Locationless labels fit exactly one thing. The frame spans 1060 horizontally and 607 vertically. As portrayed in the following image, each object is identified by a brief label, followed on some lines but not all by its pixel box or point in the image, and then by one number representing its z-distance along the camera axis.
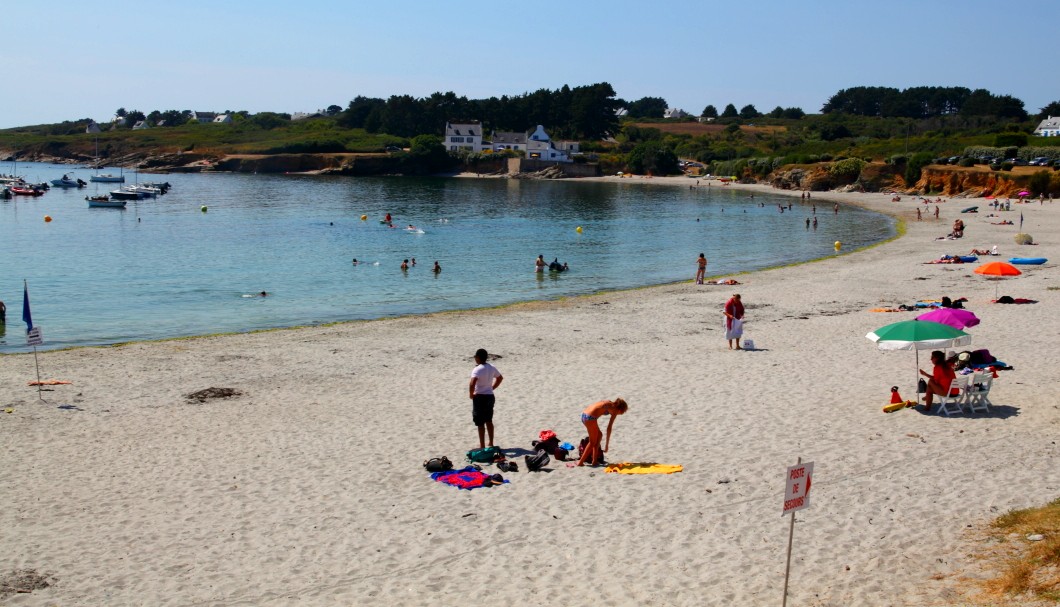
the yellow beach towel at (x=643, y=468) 12.77
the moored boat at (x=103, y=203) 81.25
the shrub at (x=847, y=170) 106.25
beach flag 18.40
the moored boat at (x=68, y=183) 109.25
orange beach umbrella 25.66
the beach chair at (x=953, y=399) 14.90
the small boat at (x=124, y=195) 85.12
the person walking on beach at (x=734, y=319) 21.36
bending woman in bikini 12.96
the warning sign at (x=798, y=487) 8.17
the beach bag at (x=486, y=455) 13.31
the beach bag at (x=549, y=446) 13.55
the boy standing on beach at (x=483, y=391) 13.52
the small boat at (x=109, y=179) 116.00
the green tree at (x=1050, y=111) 159.77
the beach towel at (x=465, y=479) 12.42
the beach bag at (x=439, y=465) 12.91
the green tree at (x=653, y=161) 144.38
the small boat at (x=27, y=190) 94.56
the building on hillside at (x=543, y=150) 153.75
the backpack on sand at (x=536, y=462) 13.01
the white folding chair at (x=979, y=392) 14.94
